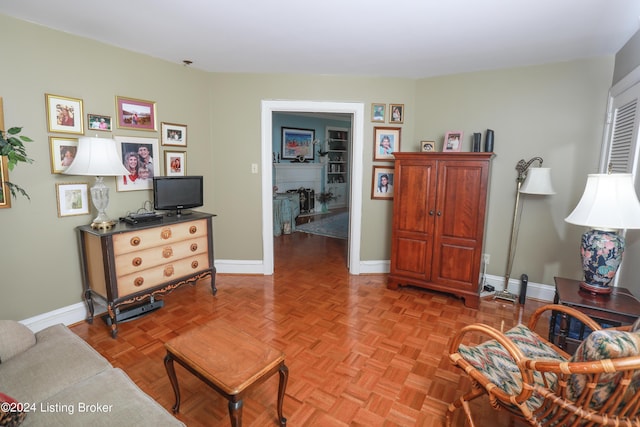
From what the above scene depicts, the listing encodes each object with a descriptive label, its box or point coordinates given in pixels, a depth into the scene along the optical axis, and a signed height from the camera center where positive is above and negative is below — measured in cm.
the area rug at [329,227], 593 -112
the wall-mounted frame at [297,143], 721 +58
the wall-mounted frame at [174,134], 325 +33
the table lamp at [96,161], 238 +3
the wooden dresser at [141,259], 249 -77
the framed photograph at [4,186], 226 -15
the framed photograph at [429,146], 360 +28
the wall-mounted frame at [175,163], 330 +4
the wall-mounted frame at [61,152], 250 +11
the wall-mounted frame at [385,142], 376 +33
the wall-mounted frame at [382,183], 383 -14
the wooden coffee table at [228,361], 140 -91
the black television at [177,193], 303 -25
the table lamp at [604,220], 185 -27
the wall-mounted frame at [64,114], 246 +40
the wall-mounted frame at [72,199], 257 -27
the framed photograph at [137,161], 294 +5
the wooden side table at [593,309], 183 -76
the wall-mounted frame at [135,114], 289 +48
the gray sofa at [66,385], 121 -92
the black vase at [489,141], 313 +30
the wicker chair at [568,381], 107 -80
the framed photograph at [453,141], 338 +32
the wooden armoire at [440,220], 303 -48
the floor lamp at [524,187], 290 -12
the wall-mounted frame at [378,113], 371 +65
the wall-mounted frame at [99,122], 270 +37
